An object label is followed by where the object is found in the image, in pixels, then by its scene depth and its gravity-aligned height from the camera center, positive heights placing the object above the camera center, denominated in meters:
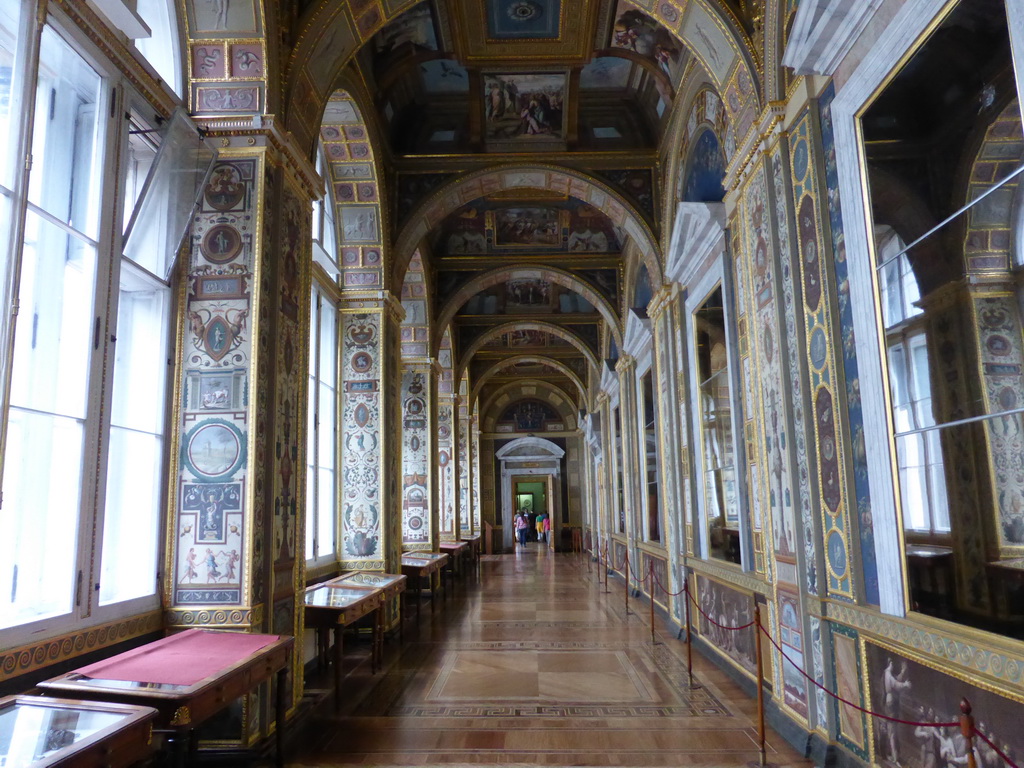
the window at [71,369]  3.84 +0.85
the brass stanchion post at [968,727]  2.59 -0.83
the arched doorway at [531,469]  29.72 +1.31
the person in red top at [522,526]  28.22 -0.91
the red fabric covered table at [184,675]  3.41 -0.83
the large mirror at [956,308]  3.20 +0.89
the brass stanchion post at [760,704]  4.80 -1.37
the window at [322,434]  9.46 +0.97
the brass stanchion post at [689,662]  7.07 -1.55
